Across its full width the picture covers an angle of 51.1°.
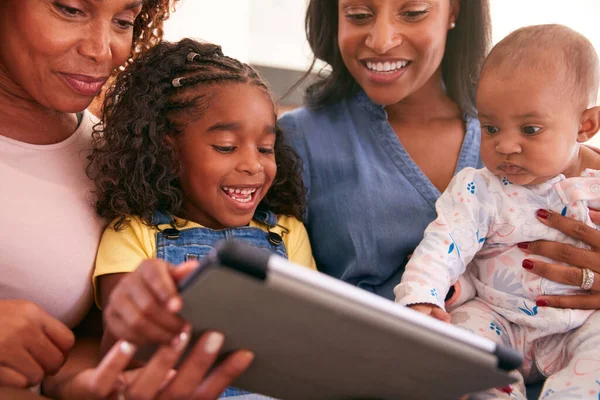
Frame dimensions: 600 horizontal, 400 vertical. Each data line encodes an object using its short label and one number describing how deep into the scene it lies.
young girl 1.35
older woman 1.05
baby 1.27
